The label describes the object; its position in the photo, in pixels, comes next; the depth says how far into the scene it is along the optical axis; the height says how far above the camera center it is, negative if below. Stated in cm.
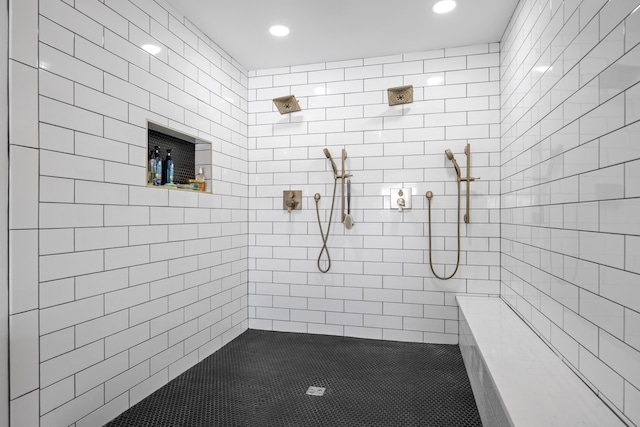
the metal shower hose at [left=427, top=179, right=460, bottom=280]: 297 -43
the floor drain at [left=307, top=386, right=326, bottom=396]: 222 -110
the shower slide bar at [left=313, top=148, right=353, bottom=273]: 312 +11
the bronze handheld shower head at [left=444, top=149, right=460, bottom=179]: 290 +43
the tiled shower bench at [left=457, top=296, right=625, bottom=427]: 125 -68
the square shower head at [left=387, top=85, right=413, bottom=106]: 292 +96
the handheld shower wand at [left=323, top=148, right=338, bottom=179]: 310 +42
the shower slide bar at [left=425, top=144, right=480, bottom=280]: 292 +27
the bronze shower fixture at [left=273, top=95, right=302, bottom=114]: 314 +94
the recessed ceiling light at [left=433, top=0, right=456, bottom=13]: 240 +137
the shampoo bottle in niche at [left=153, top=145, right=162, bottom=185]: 241 +29
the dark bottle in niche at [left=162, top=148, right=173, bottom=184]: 254 +27
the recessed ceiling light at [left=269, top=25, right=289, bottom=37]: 272 +136
